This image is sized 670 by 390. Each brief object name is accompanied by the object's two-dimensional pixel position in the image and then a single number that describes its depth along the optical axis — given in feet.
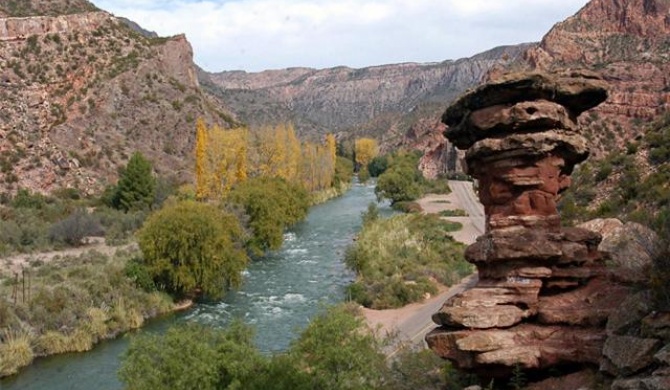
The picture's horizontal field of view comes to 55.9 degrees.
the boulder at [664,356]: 29.66
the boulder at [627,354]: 31.89
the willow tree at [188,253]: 110.83
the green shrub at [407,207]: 247.09
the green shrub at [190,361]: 53.78
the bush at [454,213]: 236.22
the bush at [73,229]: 153.58
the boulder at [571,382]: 35.83
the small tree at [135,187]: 193.98
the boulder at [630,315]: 34.24
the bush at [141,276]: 110.32
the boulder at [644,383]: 28.58
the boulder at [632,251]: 36.94
